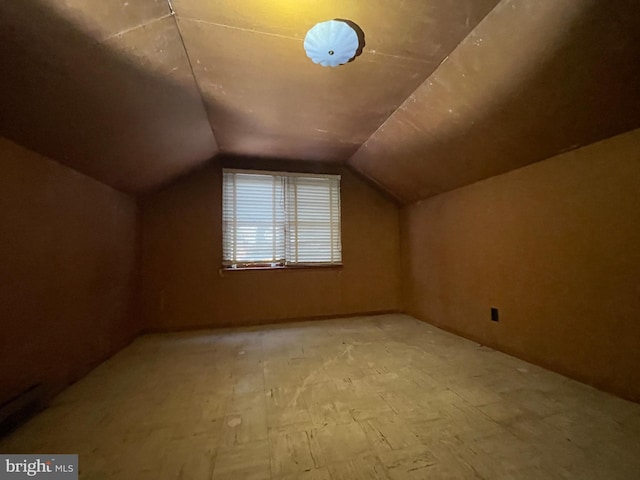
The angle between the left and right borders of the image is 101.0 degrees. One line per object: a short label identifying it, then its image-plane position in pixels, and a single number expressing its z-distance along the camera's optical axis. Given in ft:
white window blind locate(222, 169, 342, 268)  11.85
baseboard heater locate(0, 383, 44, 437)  4.63
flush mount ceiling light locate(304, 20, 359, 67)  4.74
